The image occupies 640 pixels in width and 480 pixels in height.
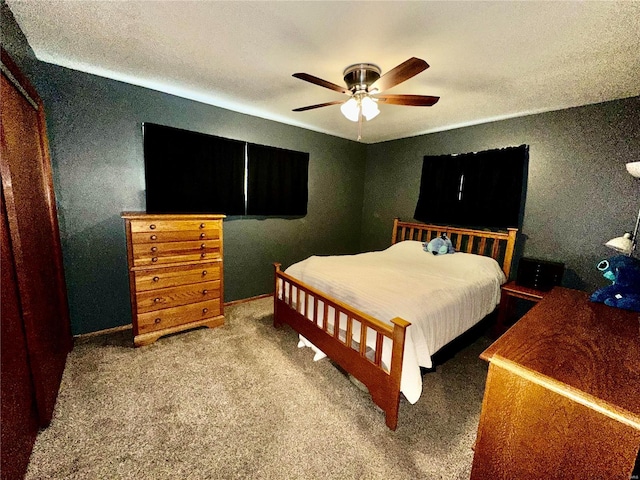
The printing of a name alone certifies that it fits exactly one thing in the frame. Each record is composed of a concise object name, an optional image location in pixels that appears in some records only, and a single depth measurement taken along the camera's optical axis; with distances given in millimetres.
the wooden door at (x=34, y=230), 1344
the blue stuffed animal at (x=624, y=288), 1658
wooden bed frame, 1589
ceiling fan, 1828
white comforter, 1705
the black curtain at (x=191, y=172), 2664
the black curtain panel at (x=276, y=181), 3381
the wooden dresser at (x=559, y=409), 797
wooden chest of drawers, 2281
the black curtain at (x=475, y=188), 2934
